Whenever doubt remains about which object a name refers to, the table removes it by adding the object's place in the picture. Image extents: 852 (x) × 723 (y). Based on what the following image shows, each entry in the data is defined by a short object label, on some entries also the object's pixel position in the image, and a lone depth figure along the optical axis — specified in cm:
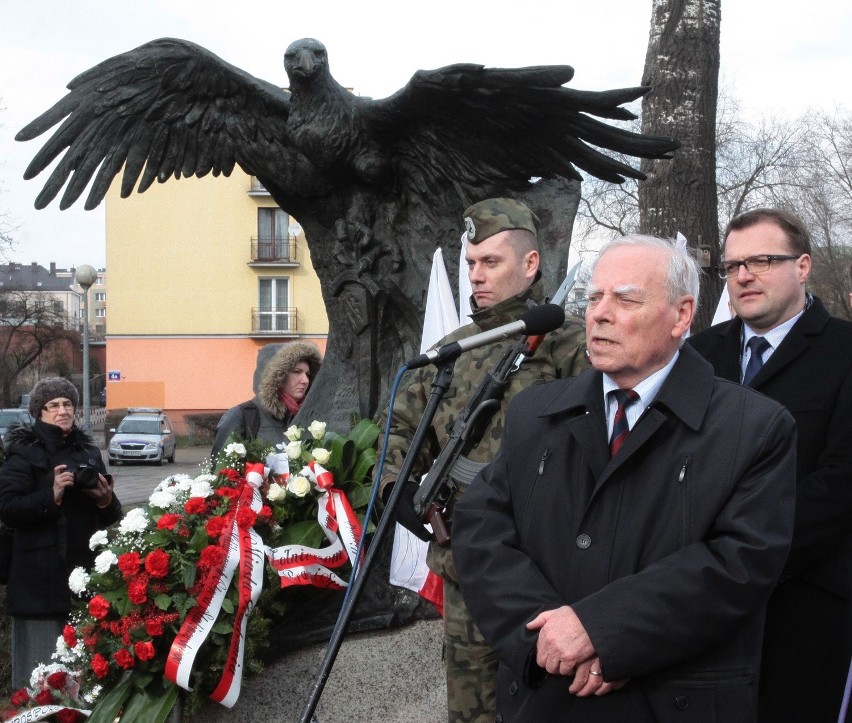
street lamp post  1602
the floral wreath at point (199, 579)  343
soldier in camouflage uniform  262
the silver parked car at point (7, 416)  2214
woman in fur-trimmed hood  461
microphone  229
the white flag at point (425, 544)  349
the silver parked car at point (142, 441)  2200
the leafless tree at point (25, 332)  3525
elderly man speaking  170
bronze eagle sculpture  416
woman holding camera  424
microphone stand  221
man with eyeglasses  238
